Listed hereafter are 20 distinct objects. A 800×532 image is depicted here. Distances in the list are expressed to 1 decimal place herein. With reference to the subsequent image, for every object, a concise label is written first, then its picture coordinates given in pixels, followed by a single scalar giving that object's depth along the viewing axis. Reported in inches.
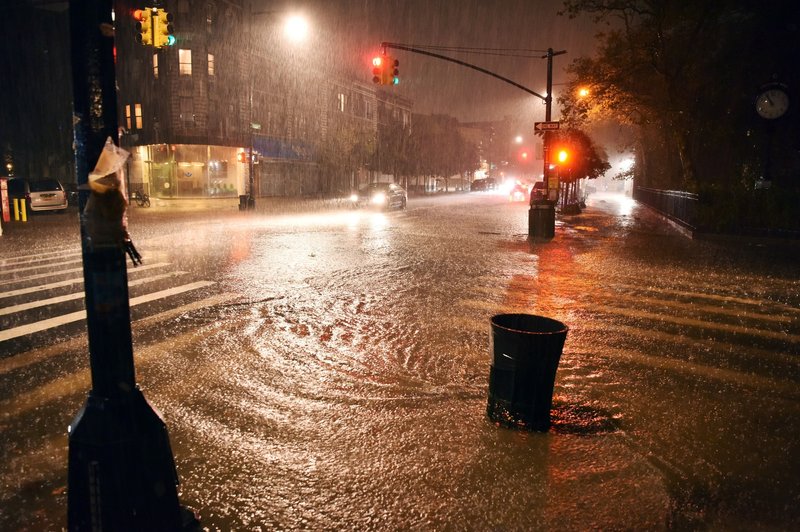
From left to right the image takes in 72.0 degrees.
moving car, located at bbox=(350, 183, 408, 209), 1354.1
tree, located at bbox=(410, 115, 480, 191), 2802.7
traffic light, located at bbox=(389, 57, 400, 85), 829.2
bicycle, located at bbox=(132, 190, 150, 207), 1384.1
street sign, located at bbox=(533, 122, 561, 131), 748.6
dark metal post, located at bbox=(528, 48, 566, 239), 715.4
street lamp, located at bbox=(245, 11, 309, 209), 906.7
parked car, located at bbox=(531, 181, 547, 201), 791.8
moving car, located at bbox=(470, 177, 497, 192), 2982.3
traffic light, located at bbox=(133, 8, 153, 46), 609.0
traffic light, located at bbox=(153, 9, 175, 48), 612.1
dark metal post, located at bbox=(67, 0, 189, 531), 106.0
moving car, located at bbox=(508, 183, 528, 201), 2165.4
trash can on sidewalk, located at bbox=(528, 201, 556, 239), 716.0
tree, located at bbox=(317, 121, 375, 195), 2190.0
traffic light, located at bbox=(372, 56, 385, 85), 811.5
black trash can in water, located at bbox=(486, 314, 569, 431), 167.8
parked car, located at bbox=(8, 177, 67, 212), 1012.5
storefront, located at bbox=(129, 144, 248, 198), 1702.8
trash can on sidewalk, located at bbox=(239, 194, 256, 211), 1289.4
